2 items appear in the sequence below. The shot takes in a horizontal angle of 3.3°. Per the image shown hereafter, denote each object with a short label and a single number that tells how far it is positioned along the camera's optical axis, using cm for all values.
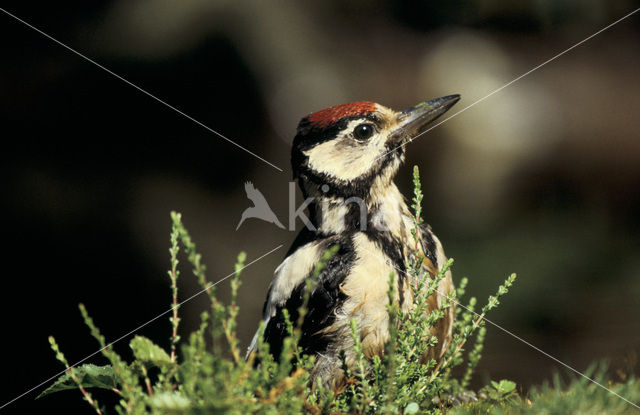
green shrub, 340
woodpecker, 370
